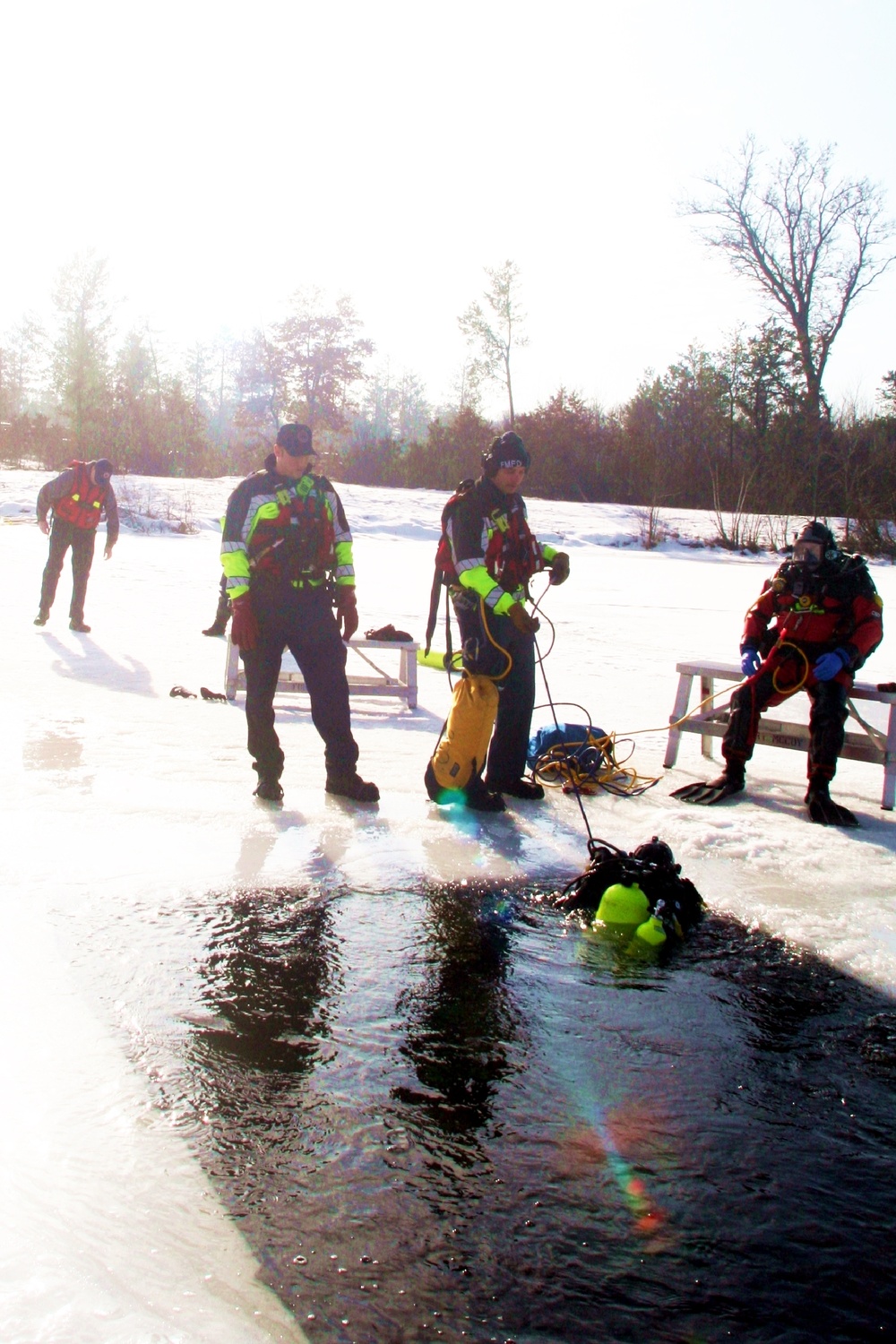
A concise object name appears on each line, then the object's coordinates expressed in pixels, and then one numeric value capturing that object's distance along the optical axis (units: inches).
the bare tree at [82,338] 1596.9
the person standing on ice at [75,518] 397.4
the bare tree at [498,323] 1525.6
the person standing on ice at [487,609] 199.9
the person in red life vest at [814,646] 211.0
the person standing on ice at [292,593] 196.7
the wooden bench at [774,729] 216.7
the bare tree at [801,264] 1289.4
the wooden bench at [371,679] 289.8
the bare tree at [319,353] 1788.9
